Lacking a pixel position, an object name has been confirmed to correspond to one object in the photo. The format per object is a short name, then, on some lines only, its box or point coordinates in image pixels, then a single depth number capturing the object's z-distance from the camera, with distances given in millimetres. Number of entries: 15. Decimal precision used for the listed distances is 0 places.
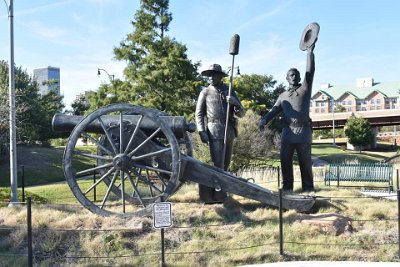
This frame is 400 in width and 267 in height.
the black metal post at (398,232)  7027
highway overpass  57906
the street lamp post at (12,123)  12562
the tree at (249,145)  25703
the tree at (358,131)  56156
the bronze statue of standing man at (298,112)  9508
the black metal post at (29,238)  6539
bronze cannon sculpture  8062
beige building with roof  92250
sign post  6535
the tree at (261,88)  47991
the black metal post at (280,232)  7137
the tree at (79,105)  52938
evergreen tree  27206
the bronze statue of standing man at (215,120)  9148
